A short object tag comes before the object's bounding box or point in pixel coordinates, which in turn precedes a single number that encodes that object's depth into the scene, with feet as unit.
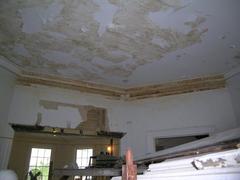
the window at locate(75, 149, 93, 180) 26.16
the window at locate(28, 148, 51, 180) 25.21
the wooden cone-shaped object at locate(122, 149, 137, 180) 4.38
